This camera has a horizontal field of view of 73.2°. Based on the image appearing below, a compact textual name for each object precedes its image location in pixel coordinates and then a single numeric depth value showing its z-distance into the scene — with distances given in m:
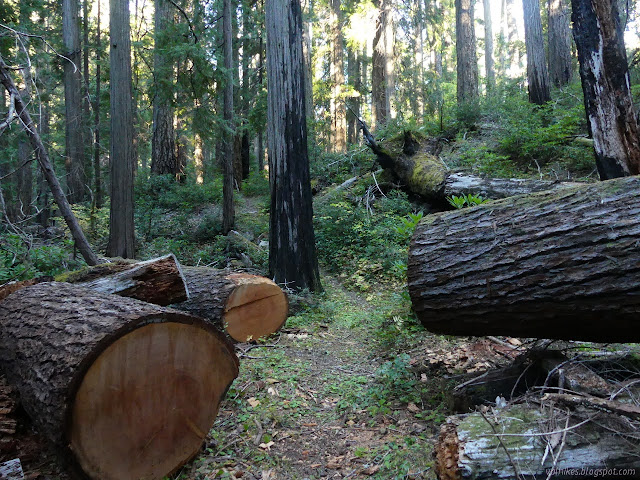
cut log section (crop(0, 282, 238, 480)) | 2.40
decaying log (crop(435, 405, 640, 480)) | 2.12
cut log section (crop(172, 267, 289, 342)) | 5.20
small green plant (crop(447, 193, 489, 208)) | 4.32
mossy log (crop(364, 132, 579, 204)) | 7.32
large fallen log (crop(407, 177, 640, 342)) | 2.76
